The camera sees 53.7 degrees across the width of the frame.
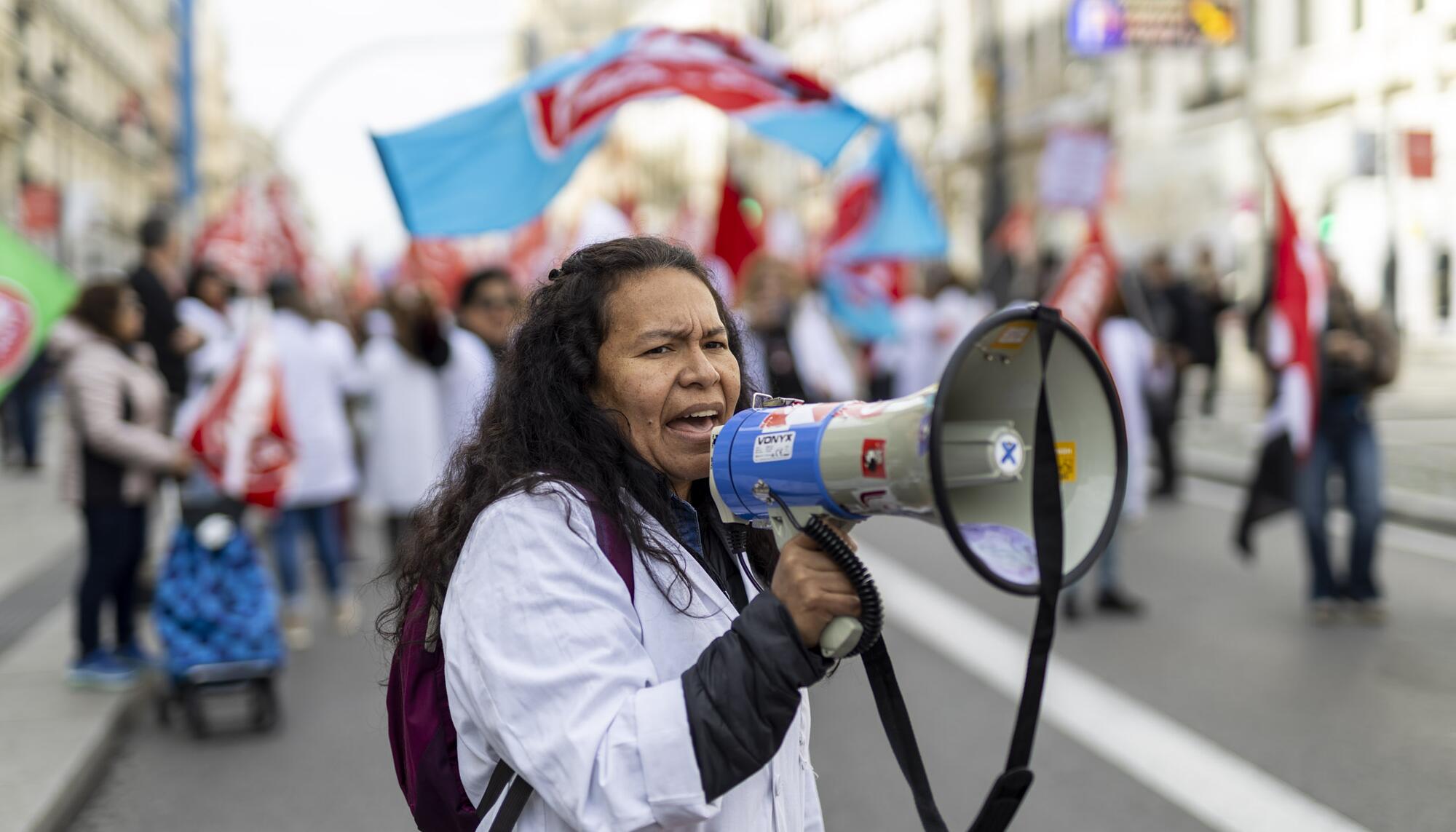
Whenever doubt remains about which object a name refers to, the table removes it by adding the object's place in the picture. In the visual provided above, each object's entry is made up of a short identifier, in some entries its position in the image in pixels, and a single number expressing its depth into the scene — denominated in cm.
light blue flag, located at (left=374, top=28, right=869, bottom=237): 577
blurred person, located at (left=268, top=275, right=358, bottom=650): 757
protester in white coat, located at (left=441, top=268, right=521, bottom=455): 623
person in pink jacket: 593
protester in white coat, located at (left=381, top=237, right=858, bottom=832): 164
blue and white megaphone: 160
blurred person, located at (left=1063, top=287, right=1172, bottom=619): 730
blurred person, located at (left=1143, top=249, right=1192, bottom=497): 1422
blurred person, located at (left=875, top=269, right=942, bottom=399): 1448
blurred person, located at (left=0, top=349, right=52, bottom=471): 1371
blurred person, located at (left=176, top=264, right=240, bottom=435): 785
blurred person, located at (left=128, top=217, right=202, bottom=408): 846
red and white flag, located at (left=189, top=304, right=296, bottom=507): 620
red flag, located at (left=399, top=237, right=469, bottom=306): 1298
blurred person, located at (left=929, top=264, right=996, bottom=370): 1367
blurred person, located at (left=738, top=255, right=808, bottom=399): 885
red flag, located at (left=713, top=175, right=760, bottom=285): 1128
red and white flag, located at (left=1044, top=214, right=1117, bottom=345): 791
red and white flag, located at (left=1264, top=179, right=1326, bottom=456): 705
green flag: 530
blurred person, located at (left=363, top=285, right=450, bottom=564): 749
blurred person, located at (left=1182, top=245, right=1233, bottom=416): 1523
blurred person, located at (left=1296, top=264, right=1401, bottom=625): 699
